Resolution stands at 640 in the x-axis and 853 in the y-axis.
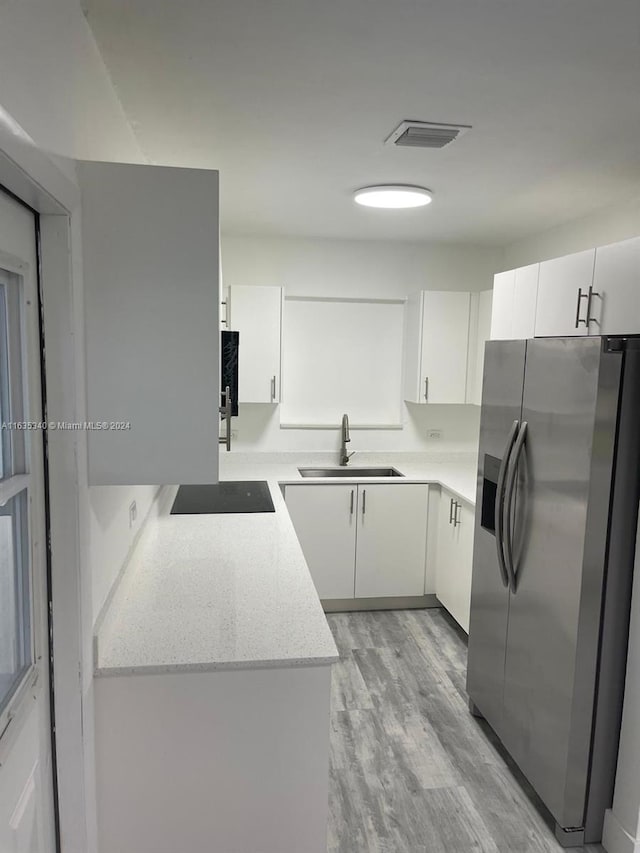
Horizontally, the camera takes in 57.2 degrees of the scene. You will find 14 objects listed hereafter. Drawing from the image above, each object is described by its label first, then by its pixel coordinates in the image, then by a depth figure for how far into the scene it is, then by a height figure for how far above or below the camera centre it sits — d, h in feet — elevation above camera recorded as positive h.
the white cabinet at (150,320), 4.98 +0.33
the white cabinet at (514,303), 8.97 +1.05
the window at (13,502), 3.87 -1.00
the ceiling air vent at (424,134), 6.65 +2.69
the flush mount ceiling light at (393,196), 9.11 +2.68
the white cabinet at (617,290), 6.95 +1.00
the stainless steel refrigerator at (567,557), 6.32 -2.19
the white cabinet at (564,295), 7.78 +1.05
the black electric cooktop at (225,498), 10.19 -2.53
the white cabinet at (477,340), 13.08 +0.62
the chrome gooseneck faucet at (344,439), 13.89 -1.78
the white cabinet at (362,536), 12.29 -3.62
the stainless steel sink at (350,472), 13.66 -2.53
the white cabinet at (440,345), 13.17 +0.48
